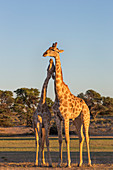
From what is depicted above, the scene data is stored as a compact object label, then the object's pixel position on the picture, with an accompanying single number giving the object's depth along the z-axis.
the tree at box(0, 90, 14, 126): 53.09
